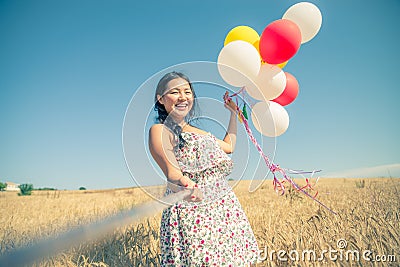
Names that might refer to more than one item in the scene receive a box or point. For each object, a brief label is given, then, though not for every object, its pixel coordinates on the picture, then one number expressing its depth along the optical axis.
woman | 1.89
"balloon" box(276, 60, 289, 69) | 2.88
